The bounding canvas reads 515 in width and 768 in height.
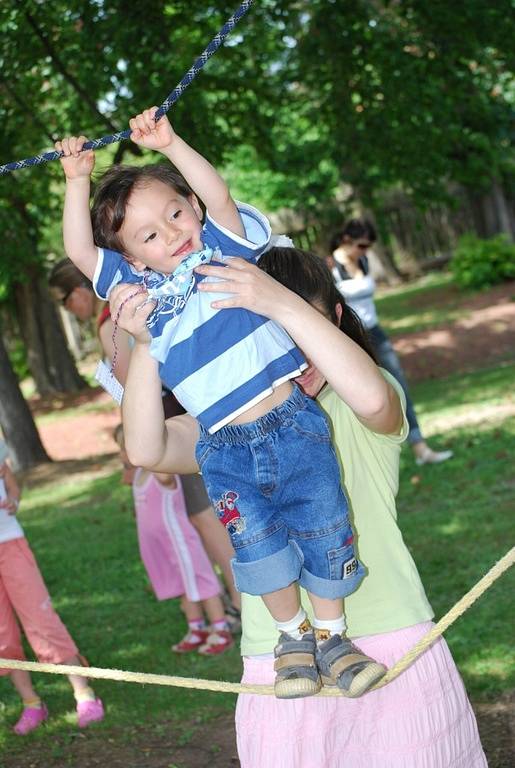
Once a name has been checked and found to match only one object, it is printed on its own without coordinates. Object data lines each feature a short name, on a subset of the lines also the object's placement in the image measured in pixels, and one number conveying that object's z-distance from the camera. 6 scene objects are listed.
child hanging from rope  2.32
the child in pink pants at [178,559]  5.54
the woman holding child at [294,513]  2.31
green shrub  17.73
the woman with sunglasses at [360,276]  7.64
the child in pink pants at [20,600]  4.71
